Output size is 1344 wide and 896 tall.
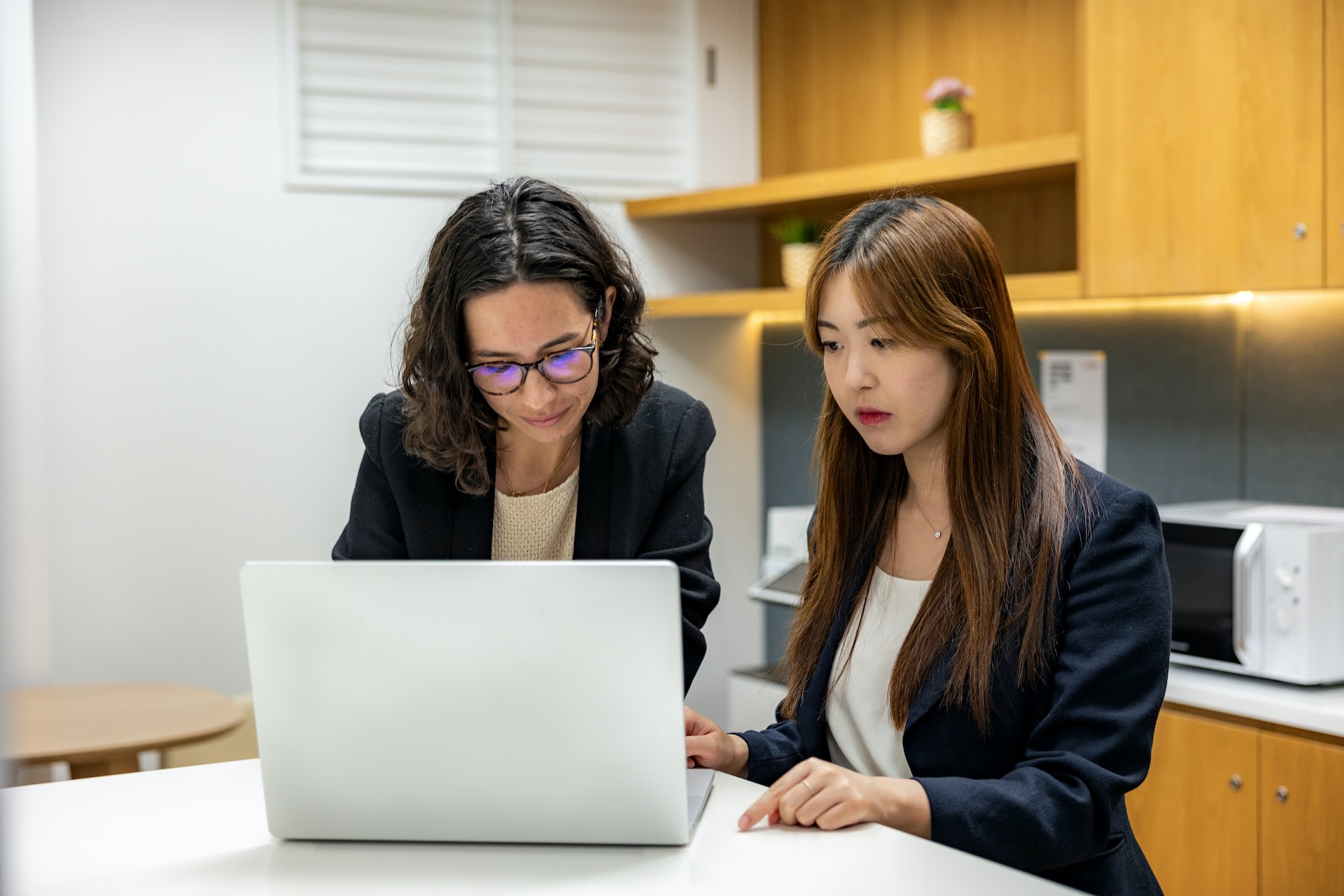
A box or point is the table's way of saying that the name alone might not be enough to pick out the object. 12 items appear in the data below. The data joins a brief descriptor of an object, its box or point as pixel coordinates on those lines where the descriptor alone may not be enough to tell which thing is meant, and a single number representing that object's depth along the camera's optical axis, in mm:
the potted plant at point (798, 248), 3260
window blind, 3252
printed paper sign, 2873
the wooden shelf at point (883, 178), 2586
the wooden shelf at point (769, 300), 2533
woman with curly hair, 1445
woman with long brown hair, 1190
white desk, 1002
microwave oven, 2084
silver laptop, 1005
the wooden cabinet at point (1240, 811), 2020
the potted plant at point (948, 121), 2893
